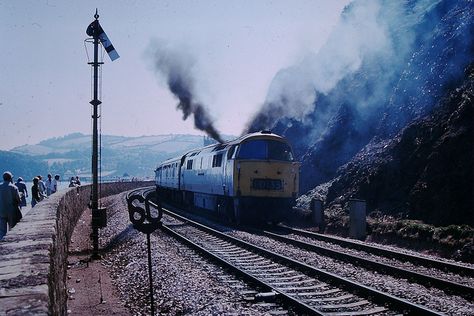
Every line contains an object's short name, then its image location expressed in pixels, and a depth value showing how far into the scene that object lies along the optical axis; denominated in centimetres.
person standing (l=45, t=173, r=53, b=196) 2416
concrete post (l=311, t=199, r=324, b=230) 1936
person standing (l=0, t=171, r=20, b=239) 1228
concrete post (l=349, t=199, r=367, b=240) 1655
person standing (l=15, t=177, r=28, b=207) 1762
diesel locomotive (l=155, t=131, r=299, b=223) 1866
